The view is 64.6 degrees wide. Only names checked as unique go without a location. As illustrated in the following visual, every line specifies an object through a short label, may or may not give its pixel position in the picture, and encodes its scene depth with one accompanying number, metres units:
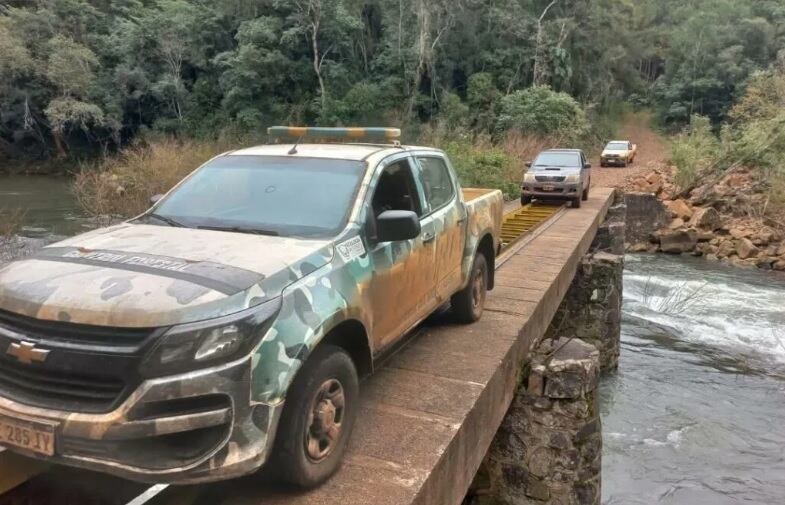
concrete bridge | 3.28
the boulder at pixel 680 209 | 26.22
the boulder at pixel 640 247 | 25.37
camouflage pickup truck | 2.57
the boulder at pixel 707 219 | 25.31
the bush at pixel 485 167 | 21.19
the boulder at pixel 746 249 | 23.17
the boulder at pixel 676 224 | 25.26
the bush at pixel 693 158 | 27.88
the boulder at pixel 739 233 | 24.14
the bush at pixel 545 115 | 32.91
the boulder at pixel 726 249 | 23.69
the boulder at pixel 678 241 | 24.53
